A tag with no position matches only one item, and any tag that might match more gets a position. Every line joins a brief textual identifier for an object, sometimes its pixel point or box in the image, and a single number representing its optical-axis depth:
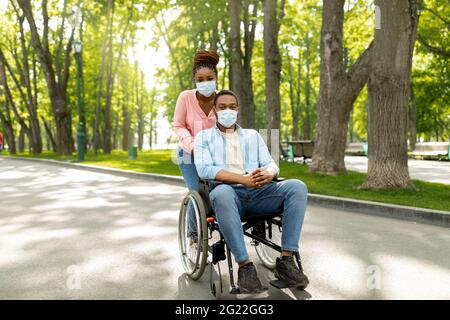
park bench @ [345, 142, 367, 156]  36.31
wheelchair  3.79
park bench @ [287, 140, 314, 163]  19.97
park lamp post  22.00
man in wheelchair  3.65
